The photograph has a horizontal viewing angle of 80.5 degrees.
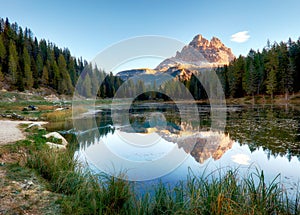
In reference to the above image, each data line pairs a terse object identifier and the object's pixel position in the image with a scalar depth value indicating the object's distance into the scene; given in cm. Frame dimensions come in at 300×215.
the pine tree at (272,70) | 3445
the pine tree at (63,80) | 5105
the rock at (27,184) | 306
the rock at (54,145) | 646
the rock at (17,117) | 1487
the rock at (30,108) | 2101
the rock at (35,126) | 965
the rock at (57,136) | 769
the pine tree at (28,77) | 4191
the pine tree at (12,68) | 3906
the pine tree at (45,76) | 4959
